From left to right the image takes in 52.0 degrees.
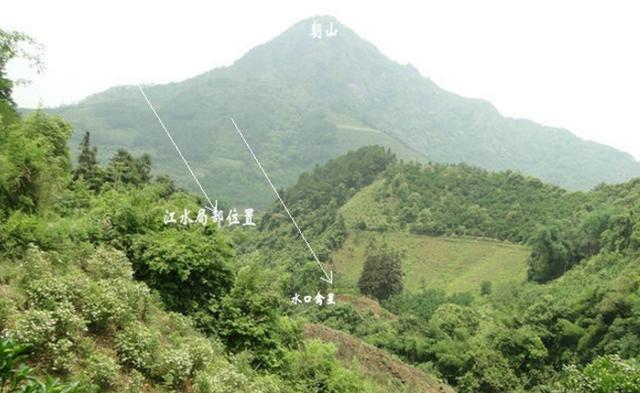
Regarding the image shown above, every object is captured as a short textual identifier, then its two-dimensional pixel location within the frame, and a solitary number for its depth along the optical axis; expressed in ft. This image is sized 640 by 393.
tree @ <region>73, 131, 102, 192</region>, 75.92
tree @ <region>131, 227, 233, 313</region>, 35.47
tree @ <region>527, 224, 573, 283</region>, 142.51
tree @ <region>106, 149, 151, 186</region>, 81.51
